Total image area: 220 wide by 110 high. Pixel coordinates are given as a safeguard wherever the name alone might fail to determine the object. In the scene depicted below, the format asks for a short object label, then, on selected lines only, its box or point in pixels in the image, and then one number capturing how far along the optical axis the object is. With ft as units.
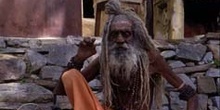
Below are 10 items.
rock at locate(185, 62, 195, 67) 15.80
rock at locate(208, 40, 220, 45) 16.24
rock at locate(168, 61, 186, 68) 15.63
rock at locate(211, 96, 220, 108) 15.56
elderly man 11.41
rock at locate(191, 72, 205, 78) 15.79
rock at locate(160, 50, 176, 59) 15.61
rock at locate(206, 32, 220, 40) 16.21
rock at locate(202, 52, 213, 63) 15.97
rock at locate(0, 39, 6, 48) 14.30
